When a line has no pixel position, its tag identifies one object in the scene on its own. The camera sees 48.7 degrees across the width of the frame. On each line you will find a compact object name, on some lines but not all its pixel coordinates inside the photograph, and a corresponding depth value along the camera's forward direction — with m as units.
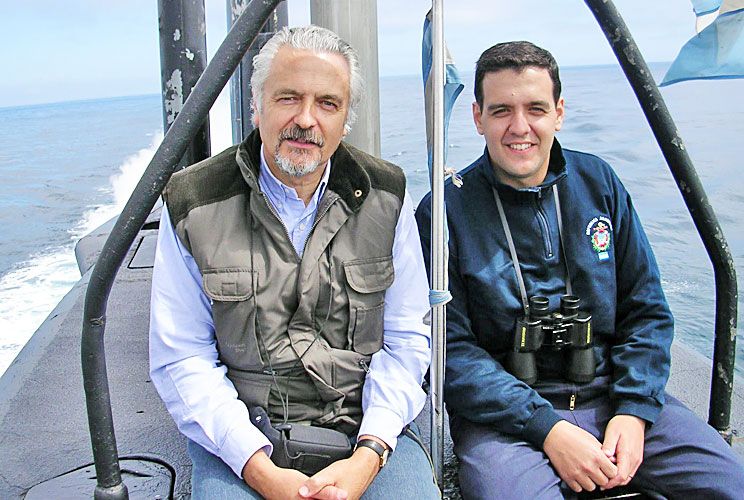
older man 1.74
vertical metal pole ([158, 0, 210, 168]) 3.39
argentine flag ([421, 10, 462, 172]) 1.86
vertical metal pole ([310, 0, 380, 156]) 2.55
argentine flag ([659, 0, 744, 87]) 1.95
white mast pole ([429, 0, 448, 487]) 1.79
